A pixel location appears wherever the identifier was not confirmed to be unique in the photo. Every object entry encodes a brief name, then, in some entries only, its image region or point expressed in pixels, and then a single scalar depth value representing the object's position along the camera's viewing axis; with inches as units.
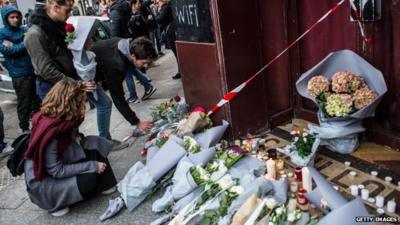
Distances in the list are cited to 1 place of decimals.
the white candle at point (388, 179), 126.7
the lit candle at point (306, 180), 121.2
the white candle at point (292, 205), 108.2
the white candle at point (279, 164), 139.2
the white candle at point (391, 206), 111.3
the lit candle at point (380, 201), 114.3
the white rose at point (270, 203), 107.6
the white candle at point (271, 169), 129.8
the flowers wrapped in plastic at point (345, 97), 137.3
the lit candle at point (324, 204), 107.3
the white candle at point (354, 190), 121.4
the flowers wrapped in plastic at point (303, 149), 139.0
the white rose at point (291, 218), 103.4
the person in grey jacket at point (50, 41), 150.1
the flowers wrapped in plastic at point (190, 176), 126.5
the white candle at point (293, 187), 124.6
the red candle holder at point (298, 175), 129.8
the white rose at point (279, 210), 105.6
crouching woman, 127.7
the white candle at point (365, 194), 118.9
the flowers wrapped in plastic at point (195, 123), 162.9
